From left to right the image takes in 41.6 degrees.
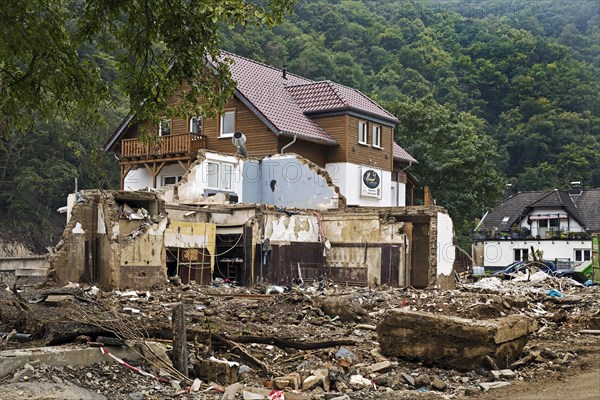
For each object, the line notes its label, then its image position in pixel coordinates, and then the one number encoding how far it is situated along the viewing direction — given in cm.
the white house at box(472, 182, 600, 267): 5503
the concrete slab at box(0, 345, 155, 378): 966
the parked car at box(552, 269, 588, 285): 3192
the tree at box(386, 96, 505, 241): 5141
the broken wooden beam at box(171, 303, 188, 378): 1091
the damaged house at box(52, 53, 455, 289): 2305
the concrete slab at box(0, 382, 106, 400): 886
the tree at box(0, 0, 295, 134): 1220
